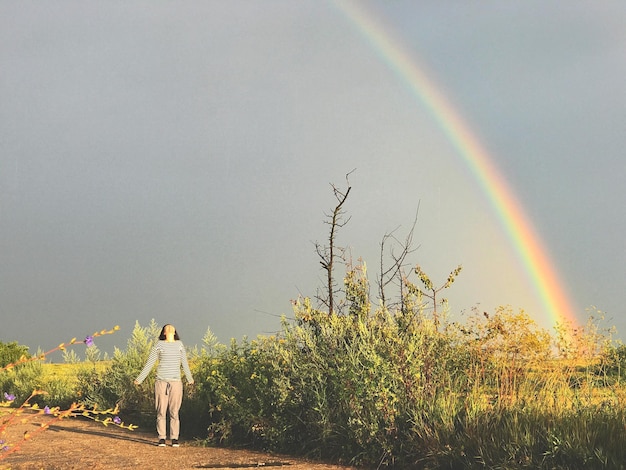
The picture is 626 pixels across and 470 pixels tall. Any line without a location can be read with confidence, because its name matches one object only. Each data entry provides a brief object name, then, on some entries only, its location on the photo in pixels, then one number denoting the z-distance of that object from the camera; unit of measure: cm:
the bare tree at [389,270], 1437
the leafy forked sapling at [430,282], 1359
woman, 1262
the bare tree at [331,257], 1478
